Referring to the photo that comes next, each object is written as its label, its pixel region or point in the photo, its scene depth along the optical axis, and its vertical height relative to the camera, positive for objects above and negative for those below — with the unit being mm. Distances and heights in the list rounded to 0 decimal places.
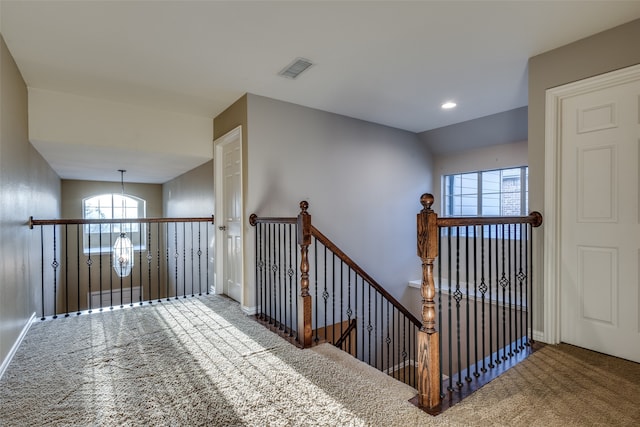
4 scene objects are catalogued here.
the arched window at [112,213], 7195 +3
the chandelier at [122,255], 4121 -555
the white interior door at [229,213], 3689 -9
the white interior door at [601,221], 2195 -83
